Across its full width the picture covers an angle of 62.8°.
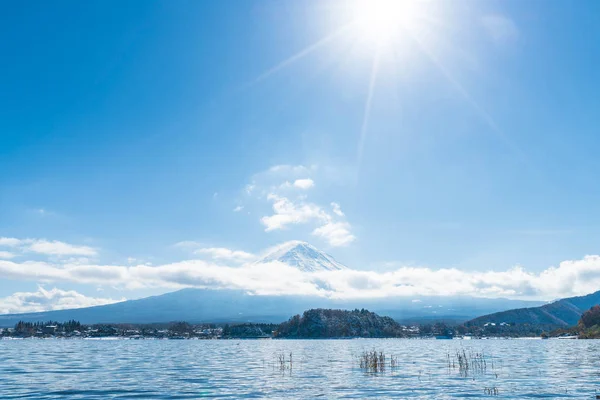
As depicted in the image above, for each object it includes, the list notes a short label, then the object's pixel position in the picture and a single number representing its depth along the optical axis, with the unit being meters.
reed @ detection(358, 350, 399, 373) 71.31
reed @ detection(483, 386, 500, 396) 45.85
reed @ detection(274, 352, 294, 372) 74.18
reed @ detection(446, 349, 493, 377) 67.64
